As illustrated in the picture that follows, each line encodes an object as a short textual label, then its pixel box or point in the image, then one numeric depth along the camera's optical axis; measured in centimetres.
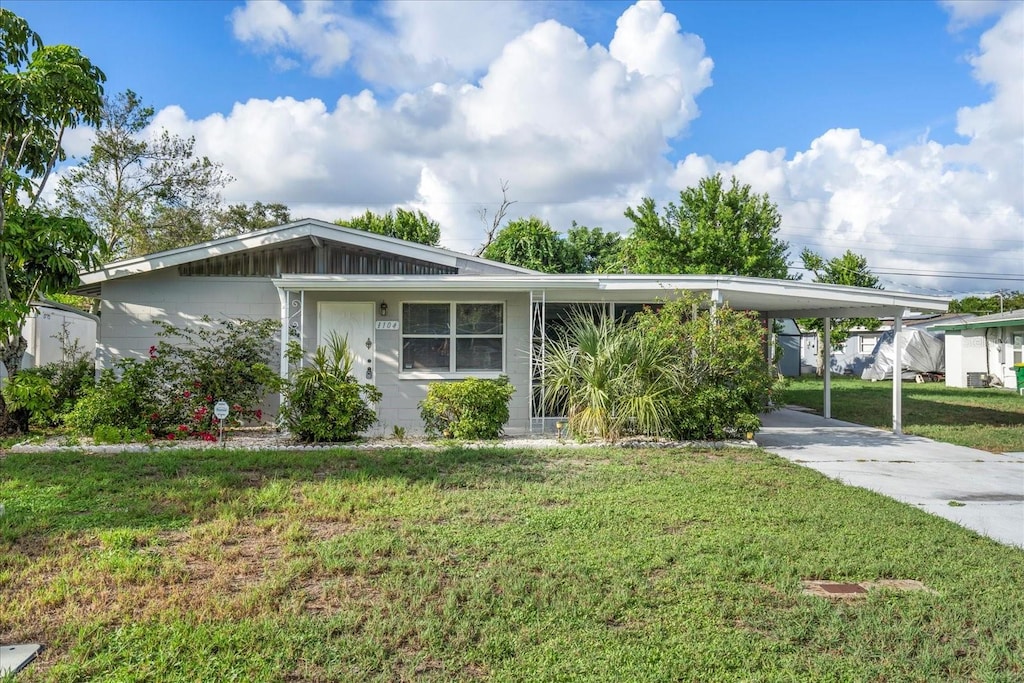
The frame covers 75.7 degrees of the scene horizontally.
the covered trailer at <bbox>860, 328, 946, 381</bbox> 2875
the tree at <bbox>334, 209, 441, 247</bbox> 2939
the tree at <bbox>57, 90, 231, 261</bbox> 2283
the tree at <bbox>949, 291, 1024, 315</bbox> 4738
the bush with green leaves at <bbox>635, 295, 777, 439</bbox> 982
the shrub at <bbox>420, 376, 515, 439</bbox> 985
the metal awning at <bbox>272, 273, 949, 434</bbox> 1050
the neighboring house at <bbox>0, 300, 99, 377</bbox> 1443
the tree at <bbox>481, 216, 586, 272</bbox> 2558
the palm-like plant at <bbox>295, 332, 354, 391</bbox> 954
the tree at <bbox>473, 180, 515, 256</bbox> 2847
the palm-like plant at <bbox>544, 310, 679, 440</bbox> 973
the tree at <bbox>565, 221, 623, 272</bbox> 2920
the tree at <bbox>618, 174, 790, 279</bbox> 2609
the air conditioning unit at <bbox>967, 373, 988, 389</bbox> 2459
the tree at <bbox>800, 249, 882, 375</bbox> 3478
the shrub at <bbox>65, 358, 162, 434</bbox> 957
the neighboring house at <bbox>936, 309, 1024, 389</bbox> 2372
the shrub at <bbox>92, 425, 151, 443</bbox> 926
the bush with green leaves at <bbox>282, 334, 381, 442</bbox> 949
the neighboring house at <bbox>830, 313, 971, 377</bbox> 3173
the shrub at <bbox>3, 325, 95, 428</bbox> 839
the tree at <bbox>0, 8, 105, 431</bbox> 896
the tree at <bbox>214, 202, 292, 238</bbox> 2670
